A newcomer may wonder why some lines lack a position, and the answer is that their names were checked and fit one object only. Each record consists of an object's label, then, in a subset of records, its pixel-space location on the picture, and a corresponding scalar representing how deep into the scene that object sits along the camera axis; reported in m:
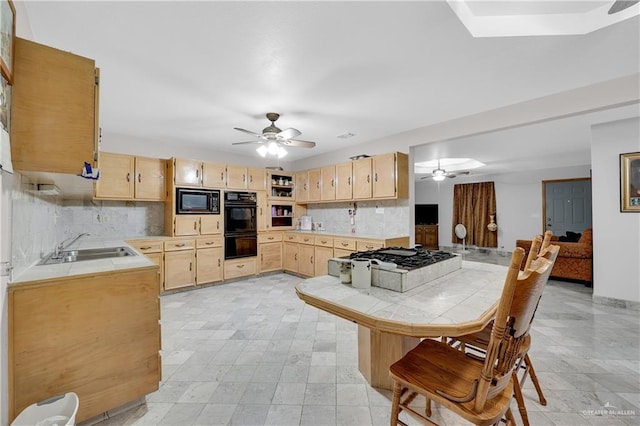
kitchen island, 0.98
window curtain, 7.94
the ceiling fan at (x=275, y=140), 3.04
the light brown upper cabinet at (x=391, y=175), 3.86
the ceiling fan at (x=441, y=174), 5.95
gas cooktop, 1.56
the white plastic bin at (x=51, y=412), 1.23
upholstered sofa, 4.19
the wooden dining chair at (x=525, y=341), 1.28
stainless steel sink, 2.06
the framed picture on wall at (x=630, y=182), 3.23
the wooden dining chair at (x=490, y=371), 0.93
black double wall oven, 4.60
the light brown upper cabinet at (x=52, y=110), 1.23
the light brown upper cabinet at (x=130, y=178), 3.69
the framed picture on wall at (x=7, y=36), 1.05
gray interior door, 6.42
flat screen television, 8.98
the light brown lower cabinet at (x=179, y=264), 3.93
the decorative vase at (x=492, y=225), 7.76
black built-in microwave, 4.13
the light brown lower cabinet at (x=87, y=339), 1.30
